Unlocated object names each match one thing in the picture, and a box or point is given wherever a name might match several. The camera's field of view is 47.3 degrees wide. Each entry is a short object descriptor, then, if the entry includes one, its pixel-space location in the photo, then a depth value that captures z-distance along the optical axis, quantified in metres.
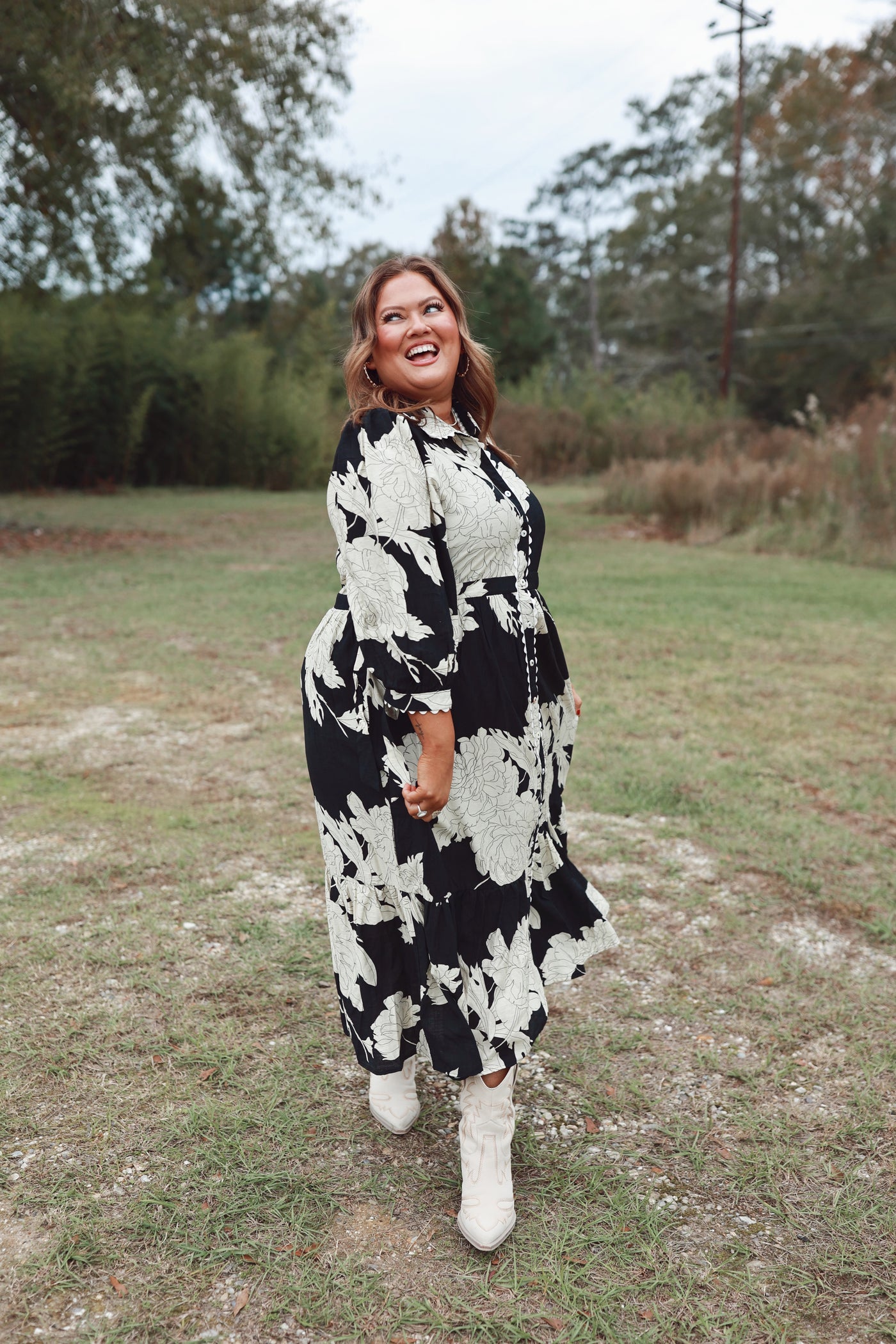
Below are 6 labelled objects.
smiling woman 1.47
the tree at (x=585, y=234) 41.31
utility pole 17.08
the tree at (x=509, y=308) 28.08
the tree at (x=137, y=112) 9.09
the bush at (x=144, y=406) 12.69
